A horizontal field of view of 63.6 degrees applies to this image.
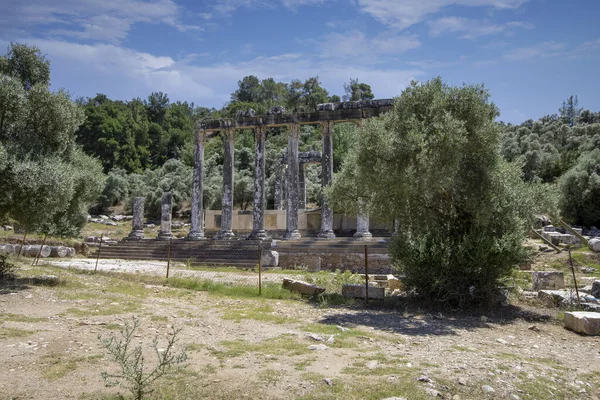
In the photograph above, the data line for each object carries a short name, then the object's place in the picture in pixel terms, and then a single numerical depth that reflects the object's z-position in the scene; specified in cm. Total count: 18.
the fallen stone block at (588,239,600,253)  2300
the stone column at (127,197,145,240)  3394
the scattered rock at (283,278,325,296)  1488
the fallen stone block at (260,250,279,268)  2533
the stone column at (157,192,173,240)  3425
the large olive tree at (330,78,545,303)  1332
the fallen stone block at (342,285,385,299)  1433
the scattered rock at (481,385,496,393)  707
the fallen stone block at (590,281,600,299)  1470
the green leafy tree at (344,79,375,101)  8406
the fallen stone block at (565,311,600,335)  1079
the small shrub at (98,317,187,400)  593
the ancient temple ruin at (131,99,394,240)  2894
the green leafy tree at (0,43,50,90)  1616
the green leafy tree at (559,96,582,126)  7882
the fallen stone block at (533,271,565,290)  1658
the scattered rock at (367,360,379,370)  781
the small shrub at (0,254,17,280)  1555
